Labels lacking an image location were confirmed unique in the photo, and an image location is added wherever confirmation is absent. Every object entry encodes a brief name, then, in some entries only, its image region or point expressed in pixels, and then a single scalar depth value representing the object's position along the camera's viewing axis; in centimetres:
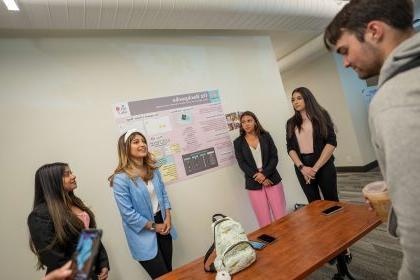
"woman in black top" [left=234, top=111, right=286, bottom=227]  294
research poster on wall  286
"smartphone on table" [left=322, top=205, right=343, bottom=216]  174
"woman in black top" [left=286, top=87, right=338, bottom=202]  259
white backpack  132
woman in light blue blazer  211
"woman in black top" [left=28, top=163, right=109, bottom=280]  160
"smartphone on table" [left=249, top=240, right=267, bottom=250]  150
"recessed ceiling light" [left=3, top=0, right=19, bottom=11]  179
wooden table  125
